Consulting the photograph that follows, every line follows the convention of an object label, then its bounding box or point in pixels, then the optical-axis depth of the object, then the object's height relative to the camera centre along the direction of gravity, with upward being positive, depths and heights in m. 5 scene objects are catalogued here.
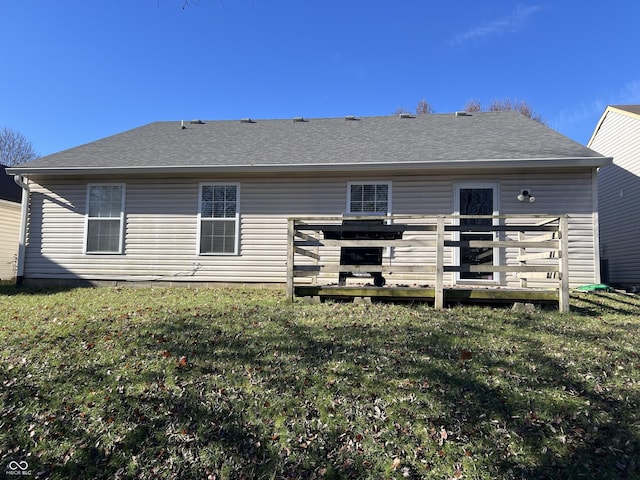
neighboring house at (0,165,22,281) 14.36 +0.66
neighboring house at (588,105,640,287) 10.91 +1.96
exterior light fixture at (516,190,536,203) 8.07 +1.31
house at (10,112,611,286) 8.15 +1.37
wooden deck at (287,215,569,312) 5.76 -0.08
